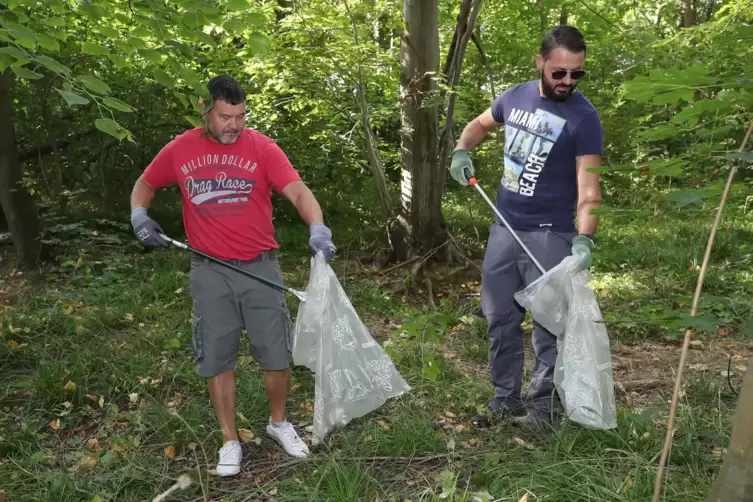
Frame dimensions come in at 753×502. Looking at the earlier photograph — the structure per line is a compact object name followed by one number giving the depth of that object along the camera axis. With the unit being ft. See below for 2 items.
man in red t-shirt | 8.82
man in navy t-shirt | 8.73
